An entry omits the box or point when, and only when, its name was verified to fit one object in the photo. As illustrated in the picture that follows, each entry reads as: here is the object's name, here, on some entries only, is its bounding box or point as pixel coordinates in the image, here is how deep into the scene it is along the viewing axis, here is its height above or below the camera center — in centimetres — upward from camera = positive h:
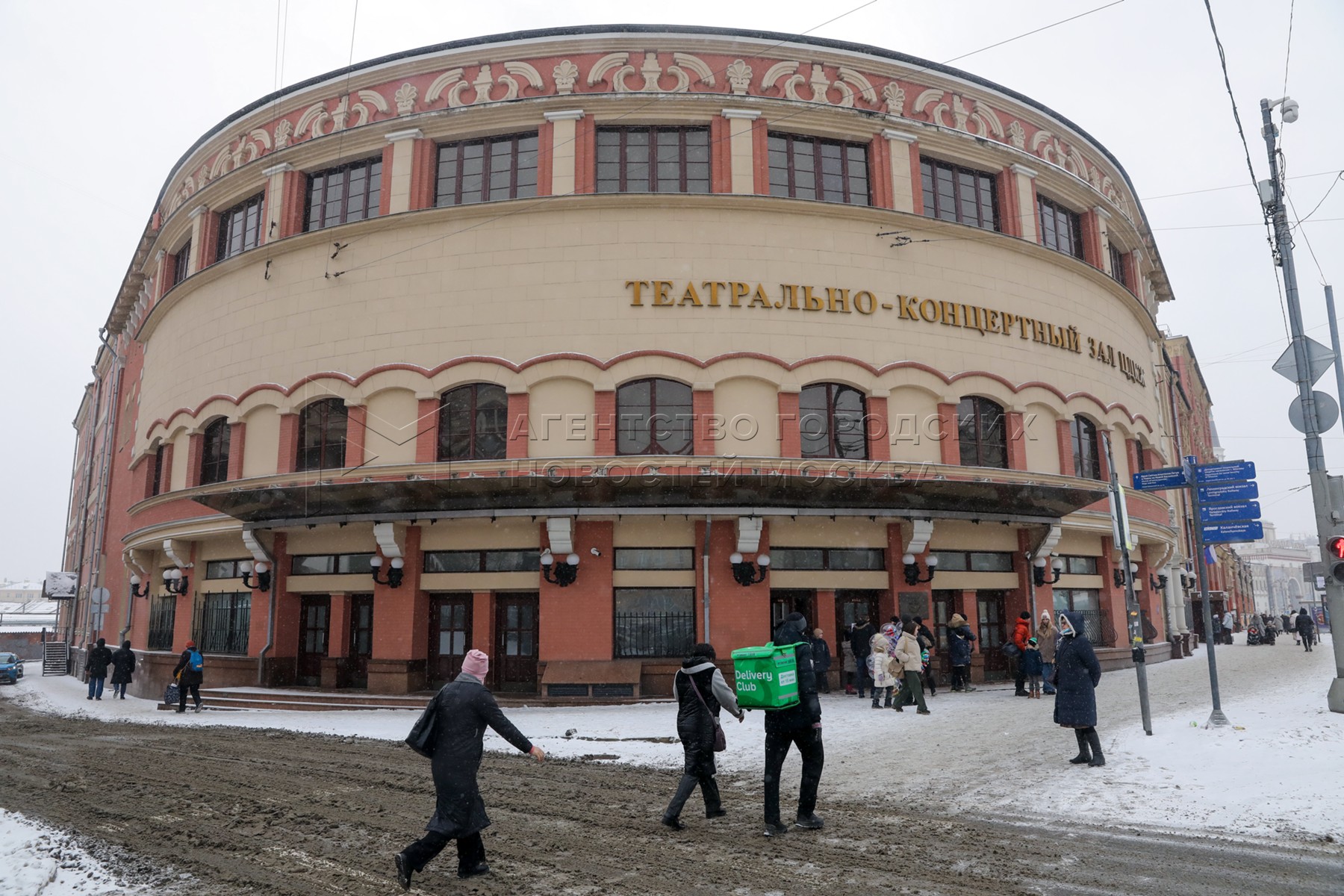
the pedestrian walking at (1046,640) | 1769 -78
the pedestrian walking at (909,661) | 1545 -104
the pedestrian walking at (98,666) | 2412 -160
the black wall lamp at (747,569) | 1848 +76
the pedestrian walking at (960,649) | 1848 -101
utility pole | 1273 +323
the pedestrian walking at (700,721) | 792 -109
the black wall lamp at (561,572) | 1820 +73
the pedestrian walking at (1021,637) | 1767 -74
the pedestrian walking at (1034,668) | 1712 -132
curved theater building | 1864 +563
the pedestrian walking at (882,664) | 1612 -114
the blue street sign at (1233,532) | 1221 +99
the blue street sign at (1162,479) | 1318 +192
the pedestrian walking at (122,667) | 2425 -164
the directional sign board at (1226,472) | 1255 +192
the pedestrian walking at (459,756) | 634 -115
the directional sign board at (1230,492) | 1246 +161
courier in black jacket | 770 -122
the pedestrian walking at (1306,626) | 3083 -95
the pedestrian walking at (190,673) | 1919 -147
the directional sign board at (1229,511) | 1240 +131
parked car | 3675 -255
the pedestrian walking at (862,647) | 1783 -91
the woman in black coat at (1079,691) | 999 -105
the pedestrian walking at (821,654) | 1664 -99
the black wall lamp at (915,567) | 1958 +82
